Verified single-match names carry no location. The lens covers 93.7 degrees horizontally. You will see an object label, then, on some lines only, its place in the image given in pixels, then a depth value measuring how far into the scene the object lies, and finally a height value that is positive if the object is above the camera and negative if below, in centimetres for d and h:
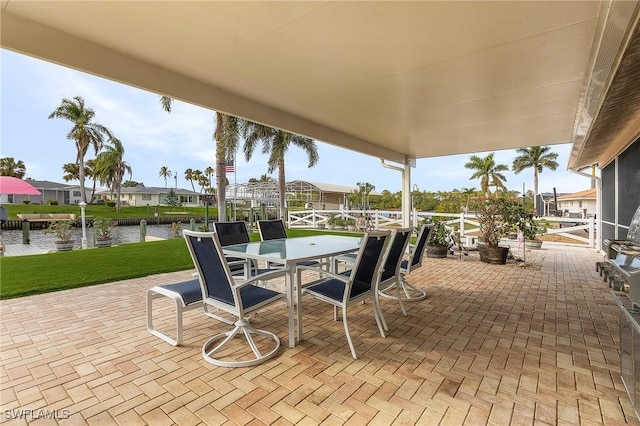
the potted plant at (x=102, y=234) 936 -65
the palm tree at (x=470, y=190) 2062 +113
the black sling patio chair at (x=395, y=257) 315 -54
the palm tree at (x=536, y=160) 2650 +395
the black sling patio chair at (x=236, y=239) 363 -39
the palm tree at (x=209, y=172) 4943 +670
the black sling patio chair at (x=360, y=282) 261 -68
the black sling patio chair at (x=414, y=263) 388 -74
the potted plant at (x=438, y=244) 713 -90
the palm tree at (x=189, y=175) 5366 +661
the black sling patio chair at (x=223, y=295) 236 -73
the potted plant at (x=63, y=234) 854 -59
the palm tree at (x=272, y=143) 1168 +277
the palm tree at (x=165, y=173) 5716 +755
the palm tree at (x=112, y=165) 2816 +533
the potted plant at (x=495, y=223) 633 -38
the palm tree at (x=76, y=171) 3759 +575
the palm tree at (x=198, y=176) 5362 +636
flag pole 1404 +3
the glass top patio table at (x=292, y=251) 276 -45
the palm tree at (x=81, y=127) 2072 +648
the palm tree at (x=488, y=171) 2544 +299
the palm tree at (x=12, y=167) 3098 +527
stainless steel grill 174 -41
